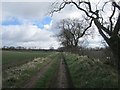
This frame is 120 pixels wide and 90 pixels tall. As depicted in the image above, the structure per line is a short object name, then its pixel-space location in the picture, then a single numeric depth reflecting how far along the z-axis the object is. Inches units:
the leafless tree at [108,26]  350.6
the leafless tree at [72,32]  1414.8
